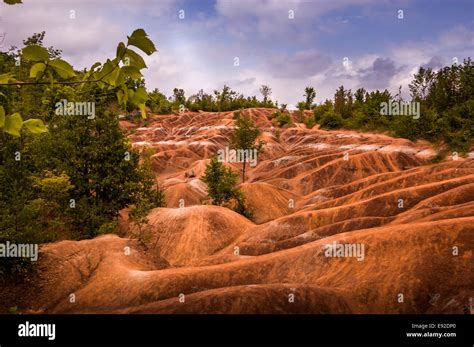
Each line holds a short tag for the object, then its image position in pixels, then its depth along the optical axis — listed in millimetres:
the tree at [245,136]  39406
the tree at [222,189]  29766
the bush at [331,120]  60219
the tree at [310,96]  96375
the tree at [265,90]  109250
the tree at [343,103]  64125
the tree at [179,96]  95688
